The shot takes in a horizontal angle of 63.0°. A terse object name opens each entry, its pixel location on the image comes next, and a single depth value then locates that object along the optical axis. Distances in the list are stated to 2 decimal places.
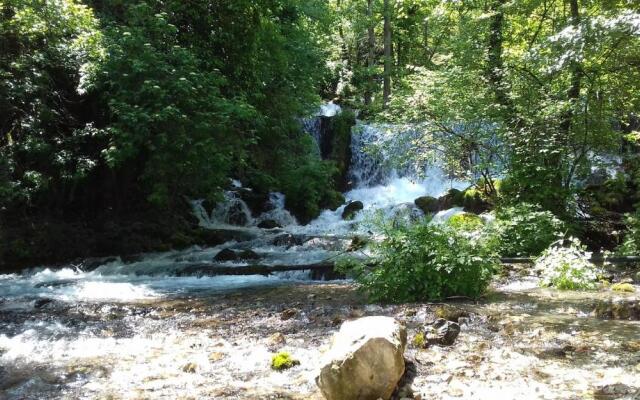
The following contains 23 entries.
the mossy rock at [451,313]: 5.65
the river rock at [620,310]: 5.55
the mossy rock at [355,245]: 10.62
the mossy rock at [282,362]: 4.46
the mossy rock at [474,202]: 14.62
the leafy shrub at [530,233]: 10.14
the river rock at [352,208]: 18.85
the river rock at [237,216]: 18.97
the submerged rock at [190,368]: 4.48
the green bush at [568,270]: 7.57
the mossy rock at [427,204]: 16.91
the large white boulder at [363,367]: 3.43
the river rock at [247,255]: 12.28
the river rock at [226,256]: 12.20
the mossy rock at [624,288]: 7.29
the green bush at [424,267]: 6.64
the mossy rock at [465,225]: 7.14
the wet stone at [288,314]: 6.39
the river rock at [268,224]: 18.17
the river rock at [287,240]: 14.07
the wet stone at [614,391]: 3.38
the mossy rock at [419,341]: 4.69
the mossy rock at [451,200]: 15.71
